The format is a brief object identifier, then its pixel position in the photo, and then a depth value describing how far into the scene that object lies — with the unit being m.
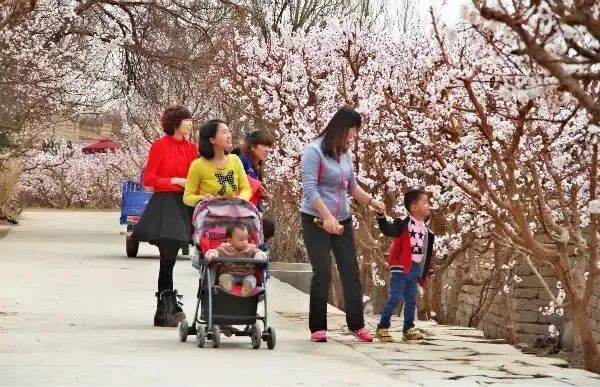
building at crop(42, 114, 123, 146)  37.94
